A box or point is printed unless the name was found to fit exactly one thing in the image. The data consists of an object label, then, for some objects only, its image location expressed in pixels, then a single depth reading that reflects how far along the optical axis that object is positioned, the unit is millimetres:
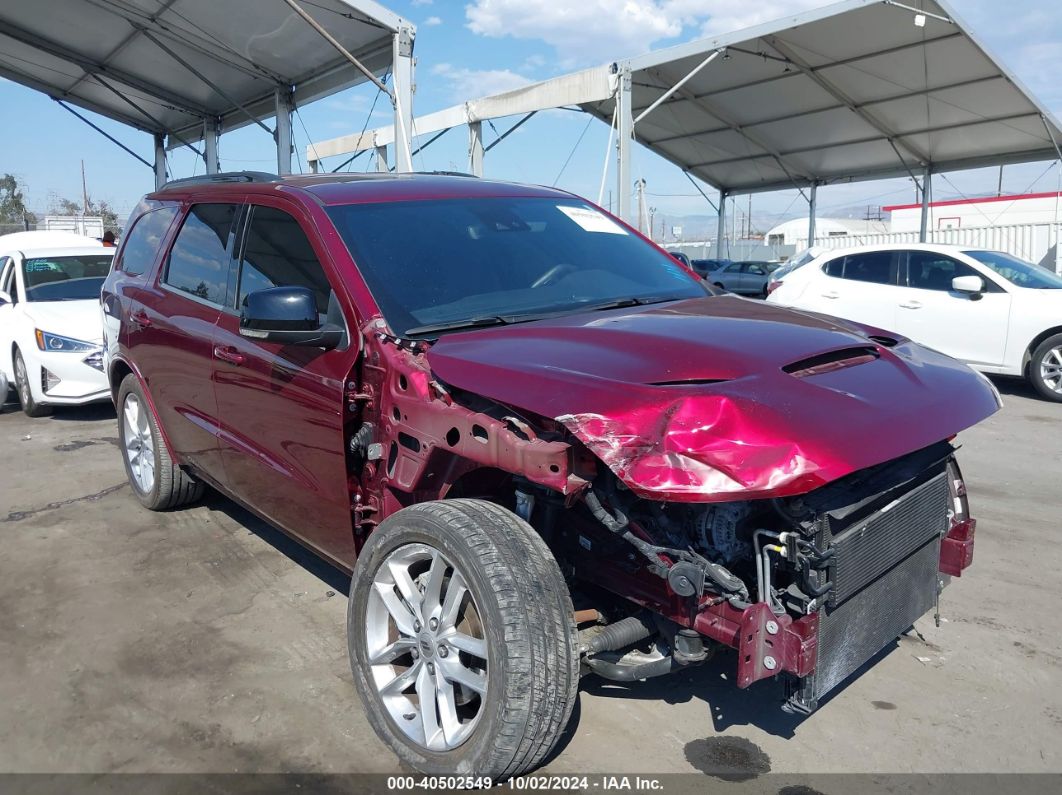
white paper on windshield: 4137
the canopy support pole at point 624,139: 15570
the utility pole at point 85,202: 52625
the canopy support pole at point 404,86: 12594
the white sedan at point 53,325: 8312
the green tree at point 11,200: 50681
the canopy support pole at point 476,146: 18906
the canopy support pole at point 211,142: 20797
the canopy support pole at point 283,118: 16844
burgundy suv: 2354
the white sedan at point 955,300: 9039
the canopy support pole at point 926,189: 22062
